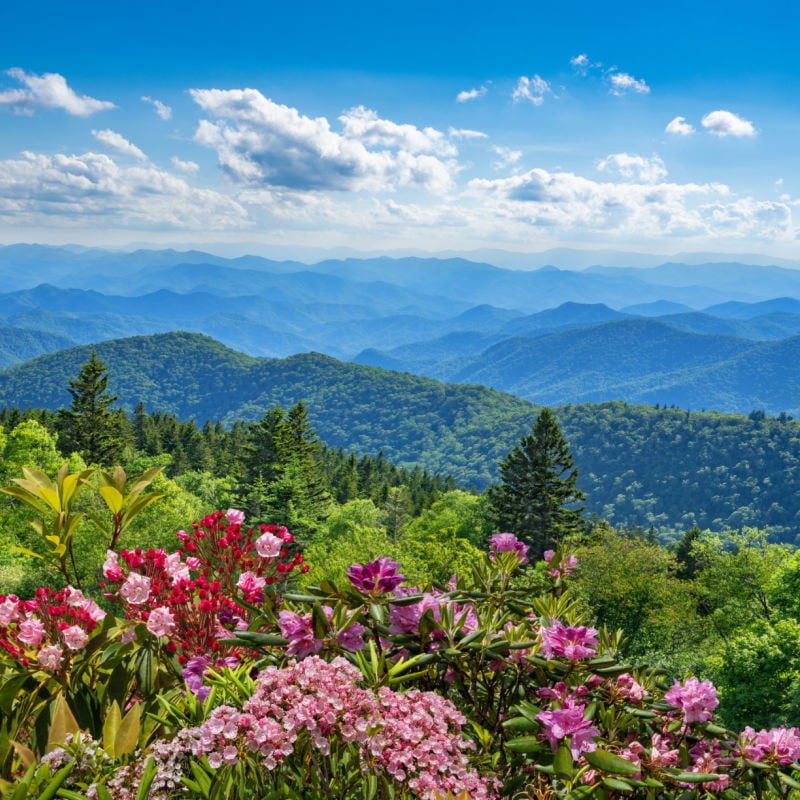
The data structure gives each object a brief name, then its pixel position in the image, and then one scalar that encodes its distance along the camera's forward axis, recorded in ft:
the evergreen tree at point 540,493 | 125.39
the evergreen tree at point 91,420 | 146.41
